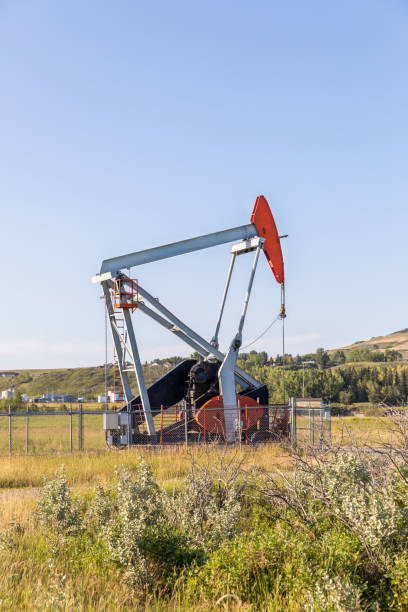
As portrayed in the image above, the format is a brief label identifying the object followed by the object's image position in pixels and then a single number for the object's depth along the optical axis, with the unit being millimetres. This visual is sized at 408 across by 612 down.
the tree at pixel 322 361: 186488
